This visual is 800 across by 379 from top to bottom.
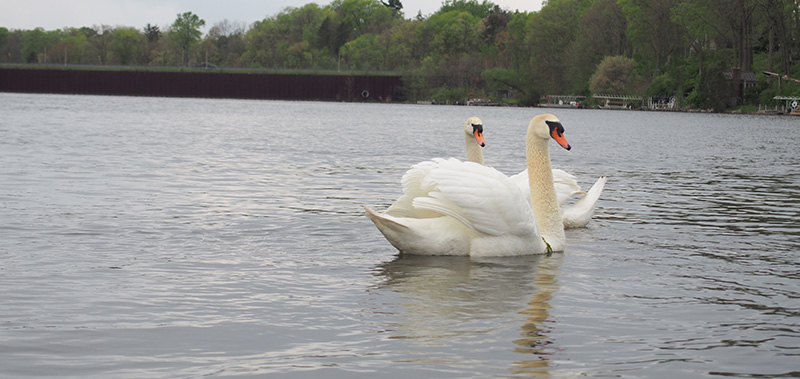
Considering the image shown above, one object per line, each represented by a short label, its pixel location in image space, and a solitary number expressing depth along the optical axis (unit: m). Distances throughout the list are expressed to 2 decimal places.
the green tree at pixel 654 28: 116.61
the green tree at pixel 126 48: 188.75
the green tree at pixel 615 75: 121.38
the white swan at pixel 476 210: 9.37
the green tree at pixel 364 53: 176.38
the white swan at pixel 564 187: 12.34
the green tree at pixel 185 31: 196.38
